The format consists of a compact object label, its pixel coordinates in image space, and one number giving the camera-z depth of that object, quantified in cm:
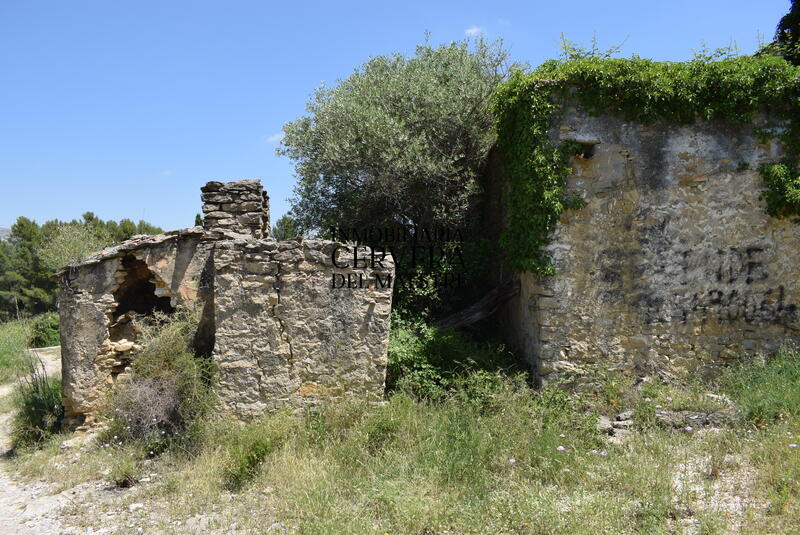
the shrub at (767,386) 543
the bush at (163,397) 585
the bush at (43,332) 1424
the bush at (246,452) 517
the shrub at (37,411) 684
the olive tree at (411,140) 868
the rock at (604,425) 577
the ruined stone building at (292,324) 594
